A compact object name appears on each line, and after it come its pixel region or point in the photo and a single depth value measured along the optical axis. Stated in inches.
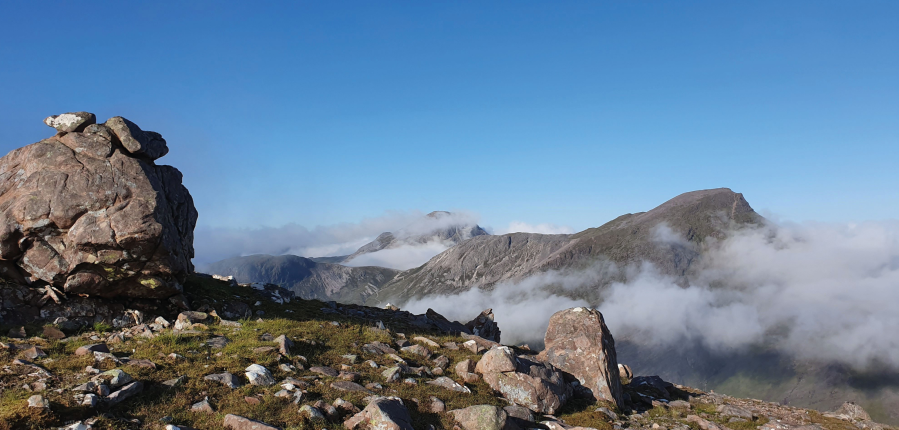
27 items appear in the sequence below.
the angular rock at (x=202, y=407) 545.0
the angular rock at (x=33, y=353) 658.2
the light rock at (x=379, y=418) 534.3
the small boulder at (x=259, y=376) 642.8
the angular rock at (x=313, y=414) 549.0
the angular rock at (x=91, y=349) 683.4
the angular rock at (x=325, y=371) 735.1
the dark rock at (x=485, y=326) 1705.2
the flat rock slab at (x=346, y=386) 670.5
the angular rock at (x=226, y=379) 623.0
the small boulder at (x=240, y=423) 504.1
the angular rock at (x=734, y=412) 927.0
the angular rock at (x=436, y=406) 647.1
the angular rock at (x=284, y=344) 783.7
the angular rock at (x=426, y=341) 1037.2
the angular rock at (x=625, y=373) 1293.8
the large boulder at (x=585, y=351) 903.7
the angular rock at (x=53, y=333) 834.8
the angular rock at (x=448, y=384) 748.6
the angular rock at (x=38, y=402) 477.1
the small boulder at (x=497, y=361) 809.5
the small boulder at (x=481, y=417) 598.2
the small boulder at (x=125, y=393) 529.3
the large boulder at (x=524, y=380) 761.0
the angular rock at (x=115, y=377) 558.6
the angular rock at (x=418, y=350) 947.1
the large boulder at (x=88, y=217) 994.1
